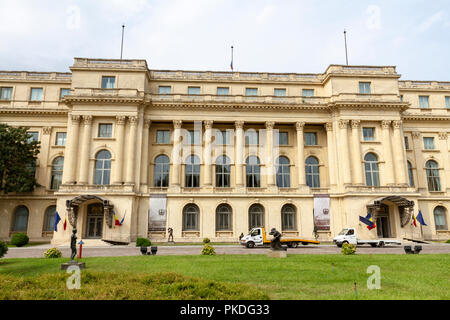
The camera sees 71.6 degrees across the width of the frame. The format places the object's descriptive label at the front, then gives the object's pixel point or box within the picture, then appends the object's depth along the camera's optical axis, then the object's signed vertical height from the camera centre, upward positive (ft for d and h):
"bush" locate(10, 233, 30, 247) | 111.65 -6.29
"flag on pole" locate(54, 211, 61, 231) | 115.85 +0.91
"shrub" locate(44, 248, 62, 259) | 74.51 -7.51
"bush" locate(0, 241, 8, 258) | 62.13 -5.25
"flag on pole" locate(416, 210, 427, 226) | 122.70 +0.95
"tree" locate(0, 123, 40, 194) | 124.98 +25.80
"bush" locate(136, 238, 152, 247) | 103.99 -6.99
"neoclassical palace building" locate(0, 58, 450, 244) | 128.57 +29.69
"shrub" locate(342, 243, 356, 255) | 76.28 -6.83
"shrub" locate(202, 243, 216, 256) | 77.03 -7.21
